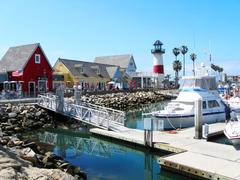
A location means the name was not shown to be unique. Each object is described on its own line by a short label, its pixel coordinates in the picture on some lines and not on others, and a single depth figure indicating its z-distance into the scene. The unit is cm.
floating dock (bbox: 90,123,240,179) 1206
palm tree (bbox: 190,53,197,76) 10456
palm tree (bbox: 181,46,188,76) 9919
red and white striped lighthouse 6688
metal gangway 2192
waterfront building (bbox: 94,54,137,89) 6822
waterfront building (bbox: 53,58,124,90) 5459
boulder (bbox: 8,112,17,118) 2631
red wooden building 4056
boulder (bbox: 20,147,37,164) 1226
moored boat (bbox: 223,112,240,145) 1572
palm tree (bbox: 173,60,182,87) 9512
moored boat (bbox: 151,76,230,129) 2195
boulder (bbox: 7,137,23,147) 1534
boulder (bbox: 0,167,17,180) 866
